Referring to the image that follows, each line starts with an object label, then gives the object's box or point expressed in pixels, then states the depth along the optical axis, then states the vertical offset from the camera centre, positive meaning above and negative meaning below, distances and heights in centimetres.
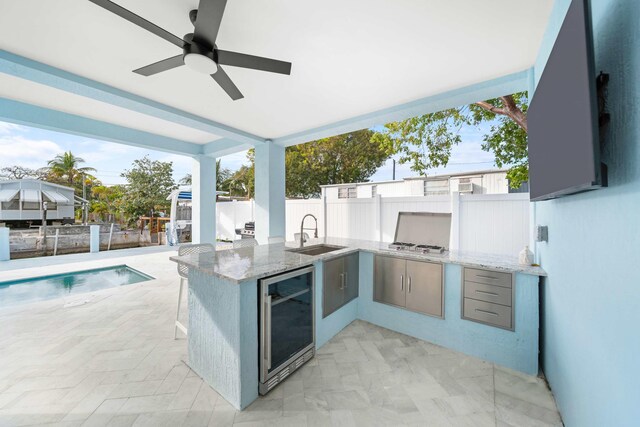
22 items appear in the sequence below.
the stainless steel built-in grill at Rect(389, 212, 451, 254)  301 -22
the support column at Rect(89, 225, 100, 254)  733 -67
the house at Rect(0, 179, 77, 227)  1040 +61
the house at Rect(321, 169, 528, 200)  798 +104
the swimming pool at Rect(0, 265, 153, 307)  409 -129
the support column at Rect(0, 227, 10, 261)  604 -69
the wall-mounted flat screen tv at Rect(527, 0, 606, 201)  94 +46
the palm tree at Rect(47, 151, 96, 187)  1521 +291
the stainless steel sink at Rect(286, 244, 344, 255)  307 -43
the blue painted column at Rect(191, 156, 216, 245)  658 +43
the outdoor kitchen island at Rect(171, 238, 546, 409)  185 -87
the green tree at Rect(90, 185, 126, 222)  1340 +68
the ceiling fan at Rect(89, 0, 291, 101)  162 +129
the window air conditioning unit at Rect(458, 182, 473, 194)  813 +90
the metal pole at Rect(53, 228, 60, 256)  823 -110
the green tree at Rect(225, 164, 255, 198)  1435 +202
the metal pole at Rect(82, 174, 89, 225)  1401 +109
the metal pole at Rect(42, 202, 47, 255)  861 -93
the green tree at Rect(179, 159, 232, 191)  1700 +238
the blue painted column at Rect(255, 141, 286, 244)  514 +49
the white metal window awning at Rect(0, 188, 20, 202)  990 +83
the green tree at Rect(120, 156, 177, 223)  1239 +131
